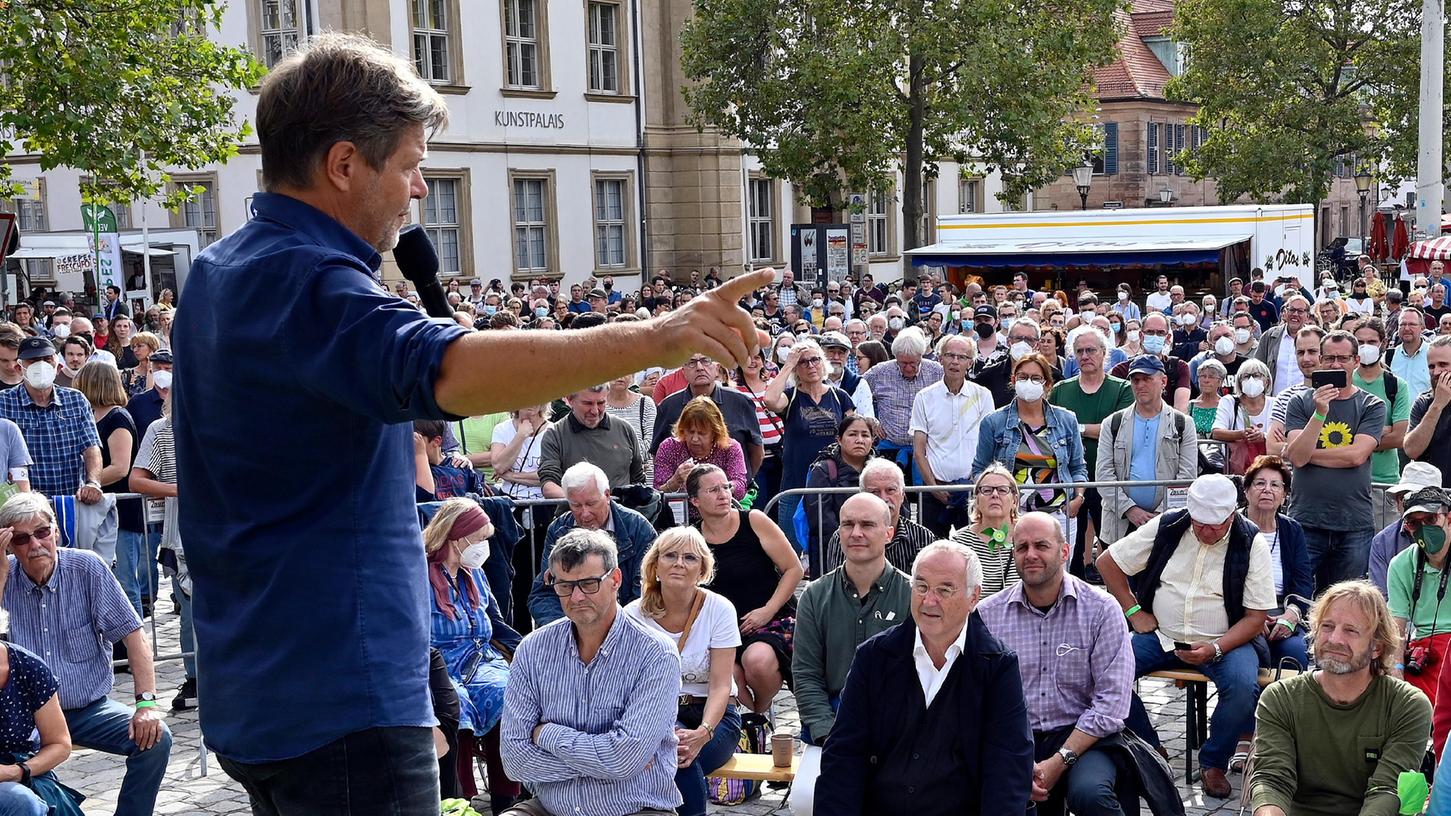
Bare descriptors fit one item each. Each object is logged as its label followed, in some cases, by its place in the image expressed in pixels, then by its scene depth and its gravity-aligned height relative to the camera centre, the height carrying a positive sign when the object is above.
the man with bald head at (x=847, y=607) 6.94 -1.57
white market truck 33.84 -0.19
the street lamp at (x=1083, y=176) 34.79 +1.36
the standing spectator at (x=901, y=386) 11.65 -1.03
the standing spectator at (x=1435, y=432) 9.58 -1.22
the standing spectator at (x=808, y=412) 10.80 -1.11
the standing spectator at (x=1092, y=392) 10.84 -1.05
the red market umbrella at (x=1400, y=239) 36.78 -0.25
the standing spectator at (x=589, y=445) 9.62 -1.13
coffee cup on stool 6.88 -2.14
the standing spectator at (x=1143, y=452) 9.98 -1.34
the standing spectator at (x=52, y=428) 9.84 -0.94
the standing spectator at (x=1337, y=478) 9.31 -1.44
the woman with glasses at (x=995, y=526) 8.14 -1.44
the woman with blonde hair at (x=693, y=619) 7.05 -1.63
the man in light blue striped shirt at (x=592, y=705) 5.94 -1.69
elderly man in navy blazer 5.41 -1.62
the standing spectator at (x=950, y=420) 10.76 -1.18
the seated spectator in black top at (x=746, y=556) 8.17 -1.57
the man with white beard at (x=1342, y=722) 5.84 -1.81
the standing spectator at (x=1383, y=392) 9.82 -1.03
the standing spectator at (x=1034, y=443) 9.91 -1.25
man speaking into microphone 1.95 -0.26
